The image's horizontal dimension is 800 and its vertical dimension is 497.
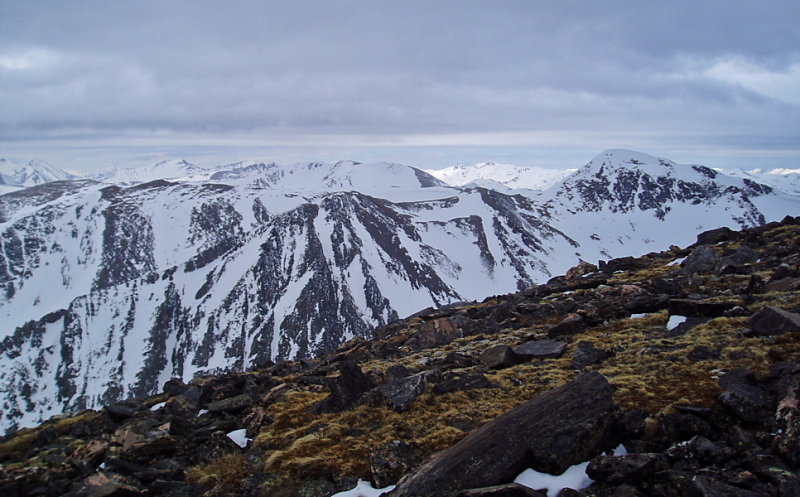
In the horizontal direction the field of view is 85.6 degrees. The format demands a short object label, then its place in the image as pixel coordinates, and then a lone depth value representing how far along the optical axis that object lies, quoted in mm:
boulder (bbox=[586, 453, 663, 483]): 8828
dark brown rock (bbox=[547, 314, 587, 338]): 20922
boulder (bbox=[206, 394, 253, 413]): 18359
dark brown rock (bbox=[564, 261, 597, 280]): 40281
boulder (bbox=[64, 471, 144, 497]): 11594
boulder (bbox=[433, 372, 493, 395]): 15719
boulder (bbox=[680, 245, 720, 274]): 30000
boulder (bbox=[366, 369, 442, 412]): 15297
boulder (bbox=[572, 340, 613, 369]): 16130
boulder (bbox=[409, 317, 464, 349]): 27578
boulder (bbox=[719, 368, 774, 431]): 9898
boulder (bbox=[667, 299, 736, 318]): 18484
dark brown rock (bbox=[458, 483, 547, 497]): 8630
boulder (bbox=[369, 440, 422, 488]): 11062
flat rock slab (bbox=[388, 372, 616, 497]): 9766
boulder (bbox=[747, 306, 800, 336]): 14586
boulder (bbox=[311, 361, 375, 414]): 16484
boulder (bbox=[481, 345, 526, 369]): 17930
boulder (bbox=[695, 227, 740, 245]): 38000
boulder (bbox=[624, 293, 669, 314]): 21516
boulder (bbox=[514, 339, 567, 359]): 17884
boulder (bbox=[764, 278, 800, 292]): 19766
